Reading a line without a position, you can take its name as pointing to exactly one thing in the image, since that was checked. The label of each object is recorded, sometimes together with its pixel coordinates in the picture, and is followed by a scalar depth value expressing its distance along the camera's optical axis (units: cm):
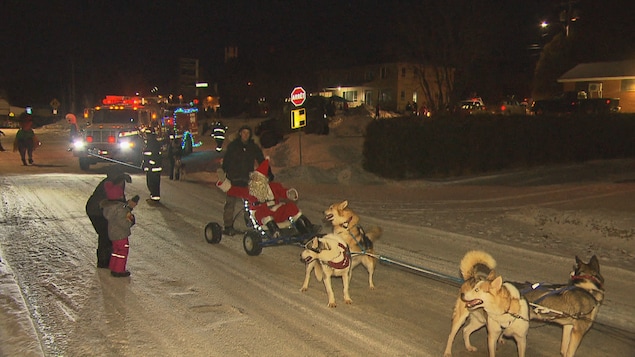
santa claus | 948
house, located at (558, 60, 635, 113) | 4228
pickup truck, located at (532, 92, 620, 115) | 3584
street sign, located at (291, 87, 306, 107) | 2119
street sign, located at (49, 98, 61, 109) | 5456
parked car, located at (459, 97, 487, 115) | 4537
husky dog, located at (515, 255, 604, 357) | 543
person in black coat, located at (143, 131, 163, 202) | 1452
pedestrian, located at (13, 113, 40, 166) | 2412
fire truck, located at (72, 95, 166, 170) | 2328
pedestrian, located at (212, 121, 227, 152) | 2430
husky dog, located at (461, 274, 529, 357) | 512
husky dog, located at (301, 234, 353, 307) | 698
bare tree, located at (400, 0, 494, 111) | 2884
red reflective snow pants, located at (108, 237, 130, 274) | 833
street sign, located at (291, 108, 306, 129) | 2005
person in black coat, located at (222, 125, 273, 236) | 1048
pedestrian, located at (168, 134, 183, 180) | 1961
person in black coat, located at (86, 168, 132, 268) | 861
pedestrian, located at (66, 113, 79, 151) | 2766
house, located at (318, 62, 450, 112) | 6194
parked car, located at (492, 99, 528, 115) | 4101
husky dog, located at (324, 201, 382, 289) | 772
